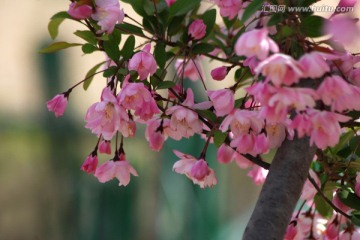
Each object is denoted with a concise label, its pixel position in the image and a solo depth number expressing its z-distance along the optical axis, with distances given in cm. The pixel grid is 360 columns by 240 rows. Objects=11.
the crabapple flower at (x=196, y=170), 198
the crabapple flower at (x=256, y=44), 181
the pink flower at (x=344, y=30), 185
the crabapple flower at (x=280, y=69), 180
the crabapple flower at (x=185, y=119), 197
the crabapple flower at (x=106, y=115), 194
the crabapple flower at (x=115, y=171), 201
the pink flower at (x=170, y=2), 203
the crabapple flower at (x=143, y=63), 194
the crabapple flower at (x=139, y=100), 192
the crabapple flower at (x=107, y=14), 194
